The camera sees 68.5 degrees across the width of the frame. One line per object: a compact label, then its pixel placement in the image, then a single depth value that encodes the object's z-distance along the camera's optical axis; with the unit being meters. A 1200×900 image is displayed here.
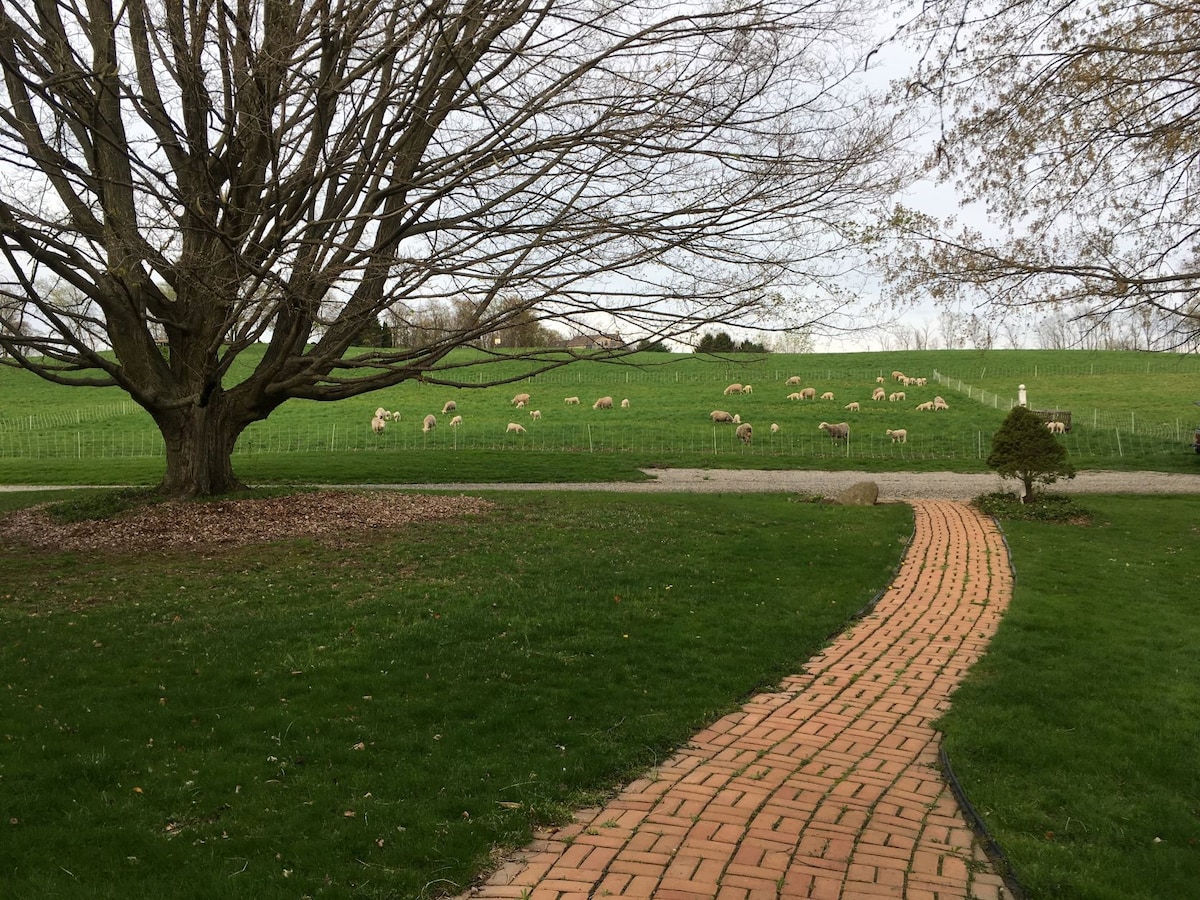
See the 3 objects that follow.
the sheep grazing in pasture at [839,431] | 33.12
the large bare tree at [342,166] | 9.73
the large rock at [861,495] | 17.67
